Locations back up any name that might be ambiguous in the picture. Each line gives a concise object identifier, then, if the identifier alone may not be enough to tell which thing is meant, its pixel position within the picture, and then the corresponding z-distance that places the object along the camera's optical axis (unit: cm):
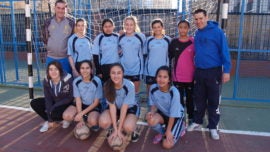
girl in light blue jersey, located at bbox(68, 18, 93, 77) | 443
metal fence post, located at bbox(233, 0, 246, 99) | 506
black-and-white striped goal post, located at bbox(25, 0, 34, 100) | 498
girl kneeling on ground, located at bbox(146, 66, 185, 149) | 360
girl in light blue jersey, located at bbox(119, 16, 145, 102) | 425
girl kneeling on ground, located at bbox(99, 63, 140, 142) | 358
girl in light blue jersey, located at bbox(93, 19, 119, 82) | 432
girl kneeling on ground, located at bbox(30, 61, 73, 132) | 404
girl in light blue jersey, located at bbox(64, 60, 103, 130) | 387
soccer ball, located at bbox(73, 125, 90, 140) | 381
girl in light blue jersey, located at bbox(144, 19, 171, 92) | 416
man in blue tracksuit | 365
